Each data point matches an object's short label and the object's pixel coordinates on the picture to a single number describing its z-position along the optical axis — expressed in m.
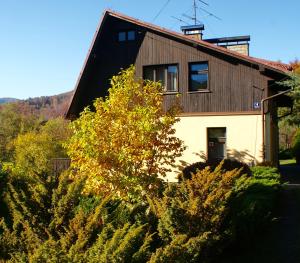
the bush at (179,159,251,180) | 12.24
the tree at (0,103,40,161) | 34.52
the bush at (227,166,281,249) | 6.45
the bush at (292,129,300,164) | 24.34
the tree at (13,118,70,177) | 18.46
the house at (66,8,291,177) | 13.84
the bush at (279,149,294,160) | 29.70
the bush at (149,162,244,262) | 5.03
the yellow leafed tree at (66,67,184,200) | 8.95
